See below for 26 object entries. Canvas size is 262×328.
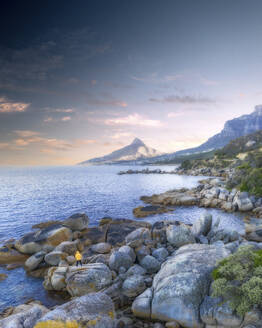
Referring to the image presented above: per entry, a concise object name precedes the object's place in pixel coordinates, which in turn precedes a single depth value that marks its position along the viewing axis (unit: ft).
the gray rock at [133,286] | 49.83
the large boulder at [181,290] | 38.37
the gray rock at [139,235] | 76.49
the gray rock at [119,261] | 59.89
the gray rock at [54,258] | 69.87
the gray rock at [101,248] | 79.36
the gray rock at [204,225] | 84.23
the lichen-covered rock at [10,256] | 77.56
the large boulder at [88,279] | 51.06
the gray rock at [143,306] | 41.34
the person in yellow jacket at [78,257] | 57.63
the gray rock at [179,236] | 74.43
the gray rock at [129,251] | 63.98
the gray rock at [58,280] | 55.98
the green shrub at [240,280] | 34.04
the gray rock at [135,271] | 56.29
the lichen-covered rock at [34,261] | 70.30
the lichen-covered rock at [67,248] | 77.05
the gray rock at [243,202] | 135.54
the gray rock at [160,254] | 64.71
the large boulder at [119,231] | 89.16
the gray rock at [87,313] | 30.71
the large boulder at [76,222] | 107.34
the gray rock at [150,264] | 59.72
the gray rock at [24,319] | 33.65
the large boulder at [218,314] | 34.91
